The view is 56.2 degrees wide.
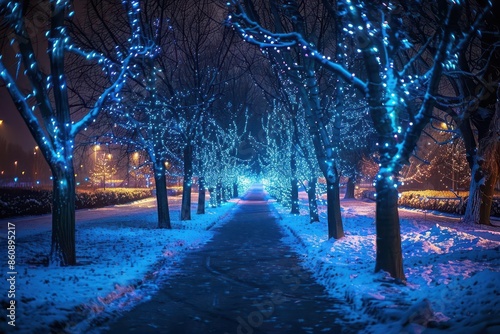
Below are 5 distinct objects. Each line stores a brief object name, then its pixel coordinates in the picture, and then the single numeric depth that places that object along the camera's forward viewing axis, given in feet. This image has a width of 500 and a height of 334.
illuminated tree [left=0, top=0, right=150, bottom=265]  34.27
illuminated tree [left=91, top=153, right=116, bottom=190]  230.07
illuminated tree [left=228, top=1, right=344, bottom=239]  50.21
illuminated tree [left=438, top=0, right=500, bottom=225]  56.16
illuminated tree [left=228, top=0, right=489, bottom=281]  28.48
